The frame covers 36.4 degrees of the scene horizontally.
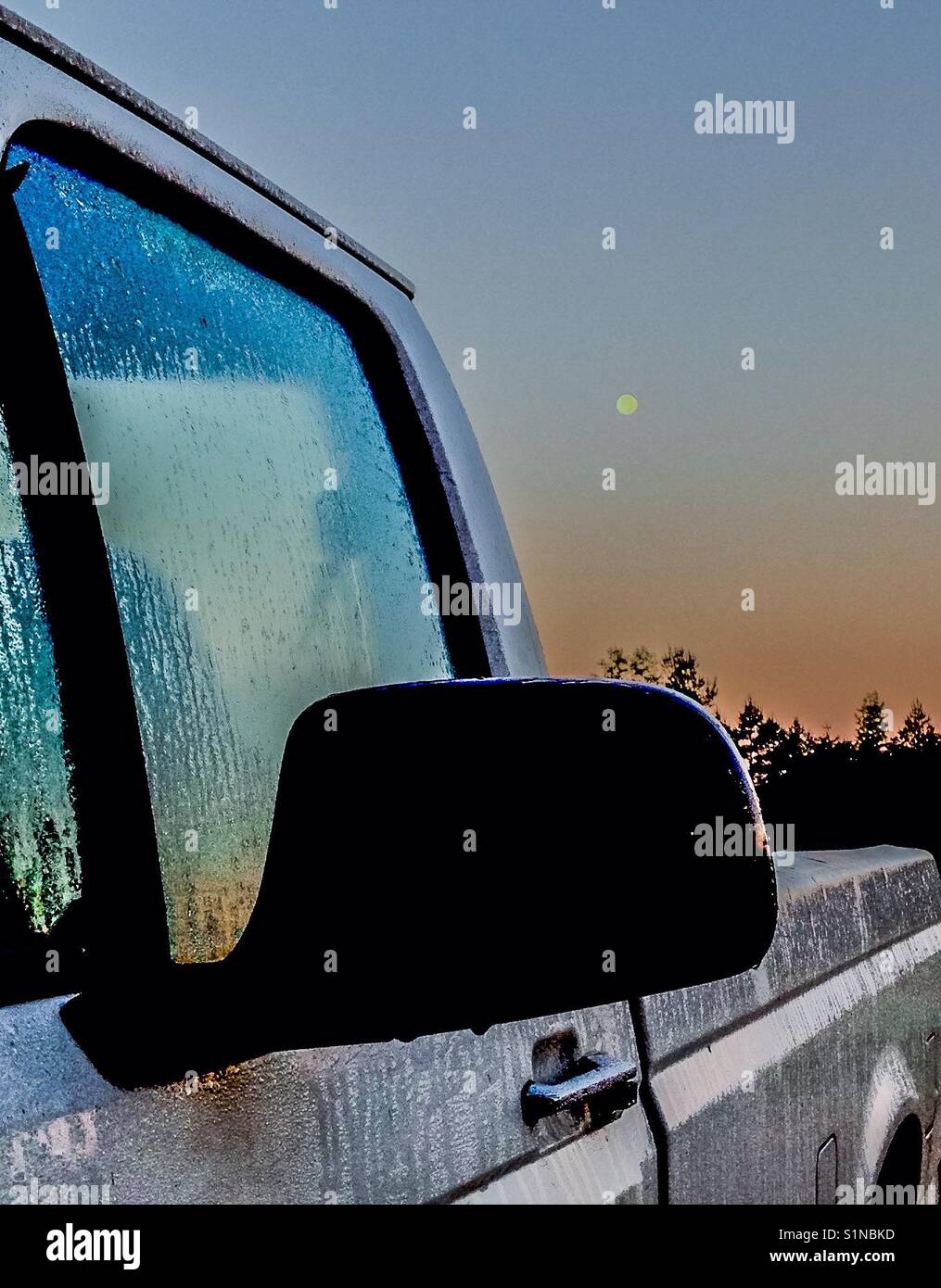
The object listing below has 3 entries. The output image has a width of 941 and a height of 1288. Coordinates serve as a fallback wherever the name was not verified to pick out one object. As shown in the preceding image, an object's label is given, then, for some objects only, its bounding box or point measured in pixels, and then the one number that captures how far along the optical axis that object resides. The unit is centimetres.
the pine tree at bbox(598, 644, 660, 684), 8600
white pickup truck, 97
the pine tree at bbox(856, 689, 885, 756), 10419
